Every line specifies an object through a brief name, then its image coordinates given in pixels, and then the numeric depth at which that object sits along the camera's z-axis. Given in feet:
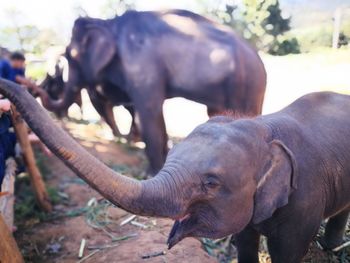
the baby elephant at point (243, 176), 4.05
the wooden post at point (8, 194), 7.93
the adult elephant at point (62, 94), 15.79
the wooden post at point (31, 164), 9.99
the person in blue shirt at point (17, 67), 13.68
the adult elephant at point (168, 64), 11.64
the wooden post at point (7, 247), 6.02
